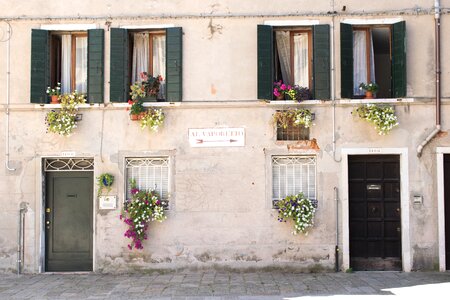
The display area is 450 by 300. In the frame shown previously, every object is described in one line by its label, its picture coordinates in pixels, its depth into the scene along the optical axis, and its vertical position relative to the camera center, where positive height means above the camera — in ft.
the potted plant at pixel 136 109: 37.19 +4.62
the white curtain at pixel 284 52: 38.78 +8.78
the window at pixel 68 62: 38.01 +8.08
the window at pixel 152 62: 37.78 +8.01
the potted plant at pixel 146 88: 37.78 +6.13
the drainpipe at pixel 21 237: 37.88 -4.07
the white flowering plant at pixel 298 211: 36.37 -2.27
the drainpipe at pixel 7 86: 38.19 +6.34
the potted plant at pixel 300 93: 37.22 +5.65
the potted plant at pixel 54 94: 38.14 +5.80
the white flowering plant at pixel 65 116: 37.37 +4.19
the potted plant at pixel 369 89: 37.37 +5.96
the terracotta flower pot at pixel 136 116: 37.52 +4.18
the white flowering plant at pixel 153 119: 37.27 +3.96
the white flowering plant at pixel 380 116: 36.40 +3.99
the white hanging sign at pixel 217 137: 37.78 +2.75
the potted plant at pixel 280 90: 37.45 +5.91
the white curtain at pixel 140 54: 39.22 +8.78
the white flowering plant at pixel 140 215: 36.93 -2.51
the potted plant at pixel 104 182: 37.45 -0.30
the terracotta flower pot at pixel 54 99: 38.14 +5.44
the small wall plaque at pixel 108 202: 37.78 -1.67
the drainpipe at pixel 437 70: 36.86 +7.14
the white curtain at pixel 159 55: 38.99 +8.64
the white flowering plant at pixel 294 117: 36.86 +3.99
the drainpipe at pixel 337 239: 37.01 -4.22
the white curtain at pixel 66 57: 39.29 +8.59
